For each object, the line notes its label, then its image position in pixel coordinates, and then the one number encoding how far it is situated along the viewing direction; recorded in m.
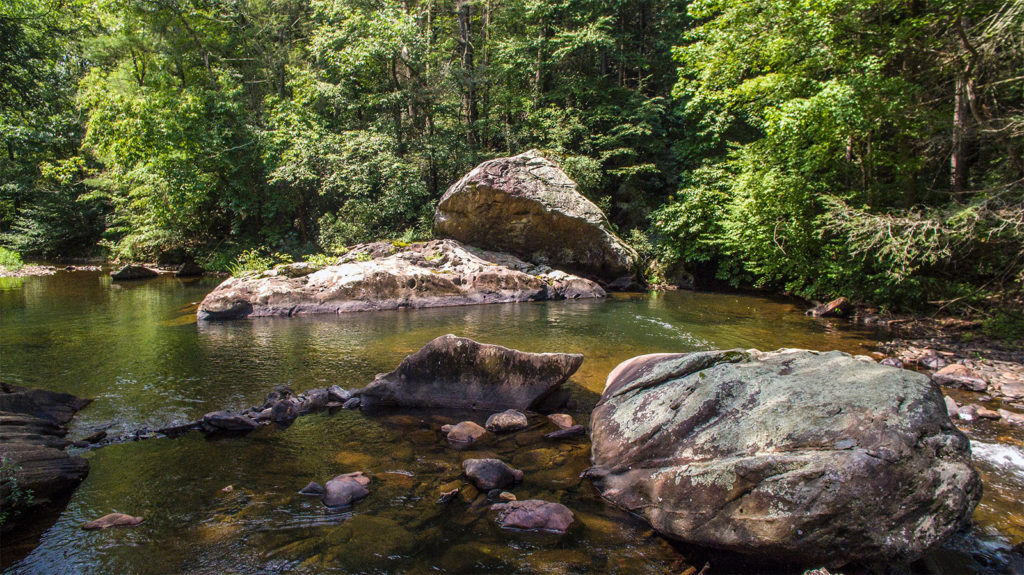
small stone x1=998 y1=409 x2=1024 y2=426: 5.97
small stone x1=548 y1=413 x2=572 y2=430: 5.94
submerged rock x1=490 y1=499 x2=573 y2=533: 3.88
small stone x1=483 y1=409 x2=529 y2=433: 5.80
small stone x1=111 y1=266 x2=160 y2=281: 20.64
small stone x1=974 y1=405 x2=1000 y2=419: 6.06
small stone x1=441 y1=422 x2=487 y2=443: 5.52
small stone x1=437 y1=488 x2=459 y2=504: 4.25
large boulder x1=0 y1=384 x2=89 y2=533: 3.85
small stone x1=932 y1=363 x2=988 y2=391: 7.19
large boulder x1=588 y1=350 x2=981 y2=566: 3.23
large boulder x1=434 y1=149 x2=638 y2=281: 17.75
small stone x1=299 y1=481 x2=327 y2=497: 4.30
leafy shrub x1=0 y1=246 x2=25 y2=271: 22.62
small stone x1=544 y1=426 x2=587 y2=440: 5.65
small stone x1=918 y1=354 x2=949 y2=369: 8.27
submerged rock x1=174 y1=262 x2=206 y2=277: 23.06
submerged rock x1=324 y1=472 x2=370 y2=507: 4.14
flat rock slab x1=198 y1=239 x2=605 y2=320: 13.20
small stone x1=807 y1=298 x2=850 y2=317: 13.08
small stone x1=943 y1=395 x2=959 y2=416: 6.13
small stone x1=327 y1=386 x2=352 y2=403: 6.61
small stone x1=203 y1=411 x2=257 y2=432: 5.61
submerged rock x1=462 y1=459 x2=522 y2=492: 4.44
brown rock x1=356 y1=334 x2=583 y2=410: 6.52
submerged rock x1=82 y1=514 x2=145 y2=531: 3.75
